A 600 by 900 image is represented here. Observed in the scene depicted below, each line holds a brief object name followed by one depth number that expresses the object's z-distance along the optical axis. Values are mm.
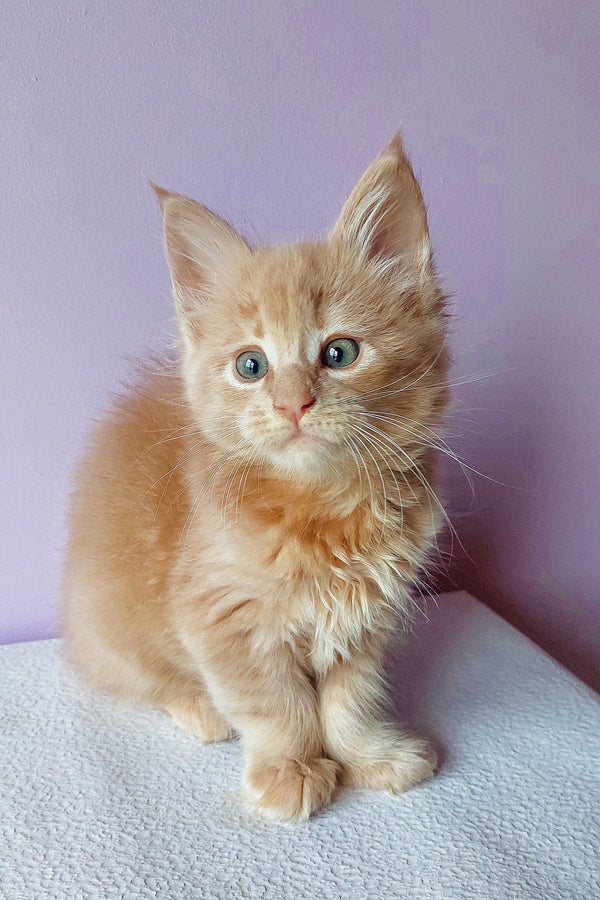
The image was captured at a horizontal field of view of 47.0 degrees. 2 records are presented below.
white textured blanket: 225
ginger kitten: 240
